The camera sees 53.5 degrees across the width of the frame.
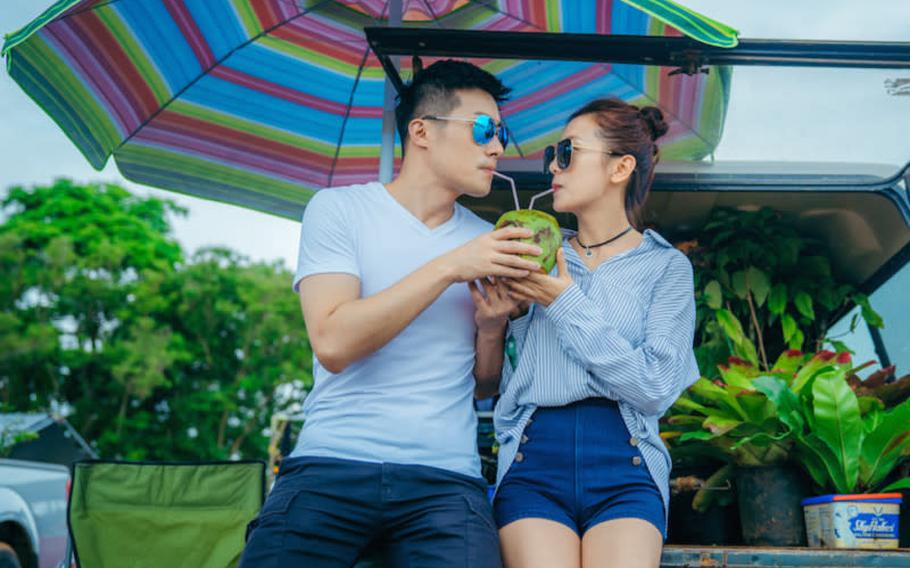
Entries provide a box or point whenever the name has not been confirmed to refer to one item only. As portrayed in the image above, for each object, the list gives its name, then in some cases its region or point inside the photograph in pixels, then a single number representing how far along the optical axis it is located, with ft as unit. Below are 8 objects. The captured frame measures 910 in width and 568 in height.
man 8.49
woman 8.76
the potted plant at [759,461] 10.44
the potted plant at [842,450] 9.84
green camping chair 13.16
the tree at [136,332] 92.27
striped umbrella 12.70
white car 21.92
